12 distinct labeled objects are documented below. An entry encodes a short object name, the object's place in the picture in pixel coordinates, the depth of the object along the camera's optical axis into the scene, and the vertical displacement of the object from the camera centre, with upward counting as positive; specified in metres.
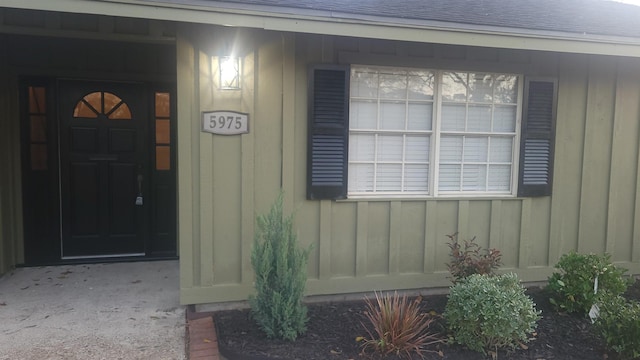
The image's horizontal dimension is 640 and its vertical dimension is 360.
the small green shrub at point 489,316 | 3.00 -1.07
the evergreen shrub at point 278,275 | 3.08 -0.83
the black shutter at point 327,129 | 3.81 +0.25
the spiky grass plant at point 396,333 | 3.00 -1.20
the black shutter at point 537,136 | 4.28 +0.26
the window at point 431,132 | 4.05 +0.27
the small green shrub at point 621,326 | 2.91 -1.12
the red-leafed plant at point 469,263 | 3.79 -0.89
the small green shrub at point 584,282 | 3.69 -1.00
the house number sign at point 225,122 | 3.65 +0.29
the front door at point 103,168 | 4.89 -0.15
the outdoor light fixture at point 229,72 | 3.62 +0.70
